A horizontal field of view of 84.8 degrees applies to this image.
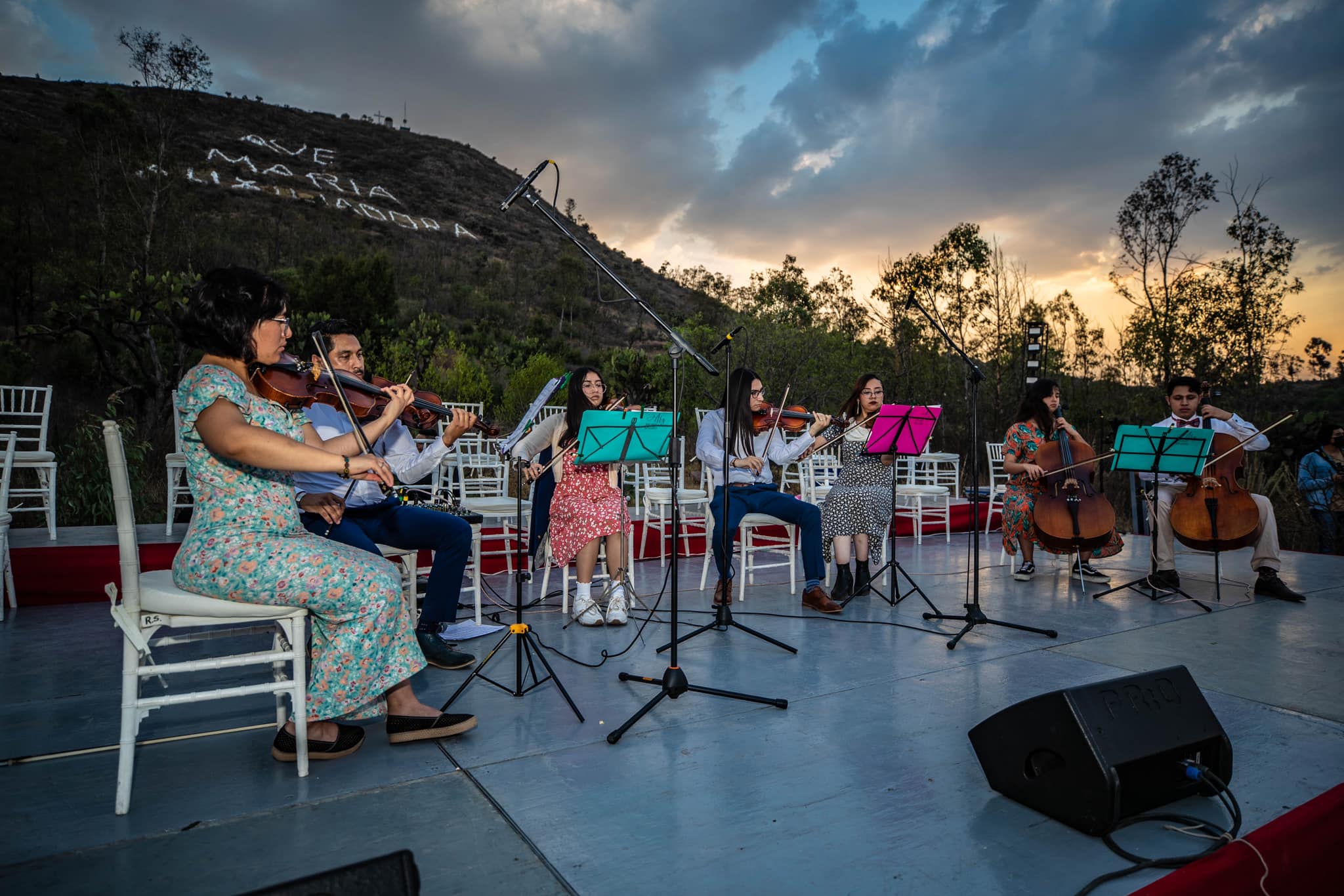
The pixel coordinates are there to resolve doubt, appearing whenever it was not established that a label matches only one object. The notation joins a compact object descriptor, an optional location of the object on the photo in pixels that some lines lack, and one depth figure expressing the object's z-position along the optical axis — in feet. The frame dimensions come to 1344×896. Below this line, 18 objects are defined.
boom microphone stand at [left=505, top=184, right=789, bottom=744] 8.28
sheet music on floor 11.79
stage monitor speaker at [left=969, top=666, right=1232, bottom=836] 5.38
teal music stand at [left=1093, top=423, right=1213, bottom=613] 13.39
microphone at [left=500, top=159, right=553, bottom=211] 7.86
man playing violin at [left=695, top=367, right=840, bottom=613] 13.64
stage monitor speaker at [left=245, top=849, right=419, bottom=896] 3.26
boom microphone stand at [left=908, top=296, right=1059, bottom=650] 10.91
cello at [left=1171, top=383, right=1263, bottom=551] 14.02
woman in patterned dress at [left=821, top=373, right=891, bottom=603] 14.26
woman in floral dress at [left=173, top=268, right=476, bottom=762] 6.41
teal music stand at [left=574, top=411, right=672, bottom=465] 10.61
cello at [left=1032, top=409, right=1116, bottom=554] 14.42
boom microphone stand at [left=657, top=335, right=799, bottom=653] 9.45
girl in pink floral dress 12.80
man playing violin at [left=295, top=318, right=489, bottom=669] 9.88
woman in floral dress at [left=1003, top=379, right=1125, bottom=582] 15.29
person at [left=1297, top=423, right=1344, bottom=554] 20.56
